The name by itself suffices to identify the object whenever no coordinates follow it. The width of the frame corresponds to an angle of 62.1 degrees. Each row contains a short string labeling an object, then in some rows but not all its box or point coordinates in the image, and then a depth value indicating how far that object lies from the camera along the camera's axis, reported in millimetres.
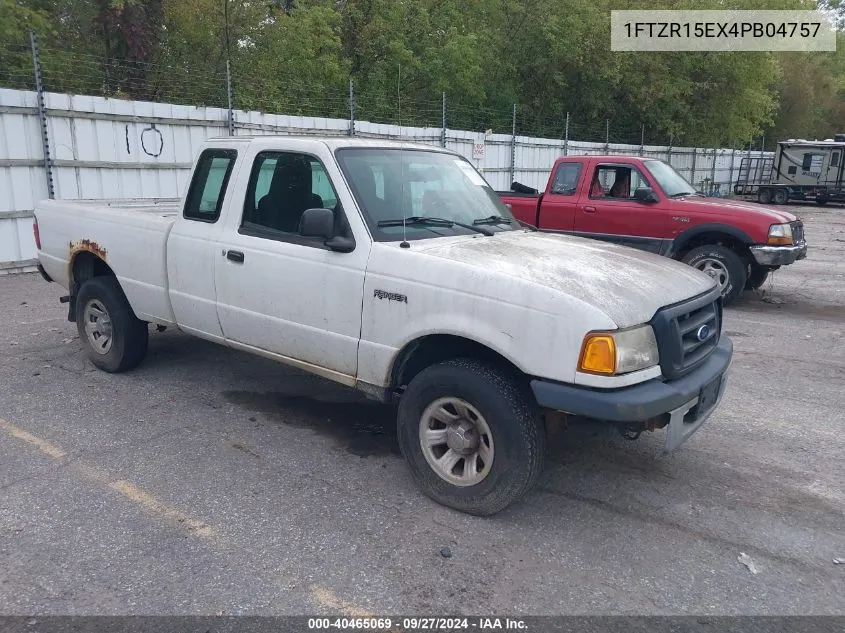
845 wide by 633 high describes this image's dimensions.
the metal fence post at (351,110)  13907
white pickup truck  3383
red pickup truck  8898
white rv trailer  26672
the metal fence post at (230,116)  12156
